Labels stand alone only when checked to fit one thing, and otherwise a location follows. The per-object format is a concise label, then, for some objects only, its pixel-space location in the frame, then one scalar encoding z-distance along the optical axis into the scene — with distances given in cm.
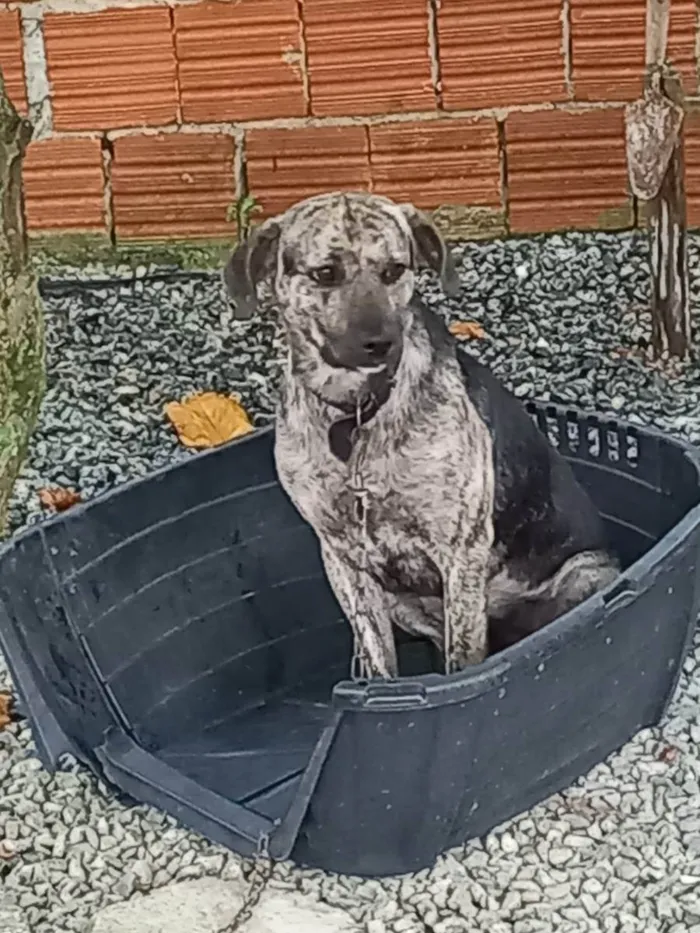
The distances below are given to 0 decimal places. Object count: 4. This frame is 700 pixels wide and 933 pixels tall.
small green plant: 504
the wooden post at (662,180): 414
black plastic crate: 273
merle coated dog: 279
